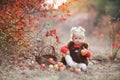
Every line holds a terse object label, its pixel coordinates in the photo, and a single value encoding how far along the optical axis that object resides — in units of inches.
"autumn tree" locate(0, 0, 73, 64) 346.3
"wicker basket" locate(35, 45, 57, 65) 354.4
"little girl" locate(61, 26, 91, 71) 349.8
